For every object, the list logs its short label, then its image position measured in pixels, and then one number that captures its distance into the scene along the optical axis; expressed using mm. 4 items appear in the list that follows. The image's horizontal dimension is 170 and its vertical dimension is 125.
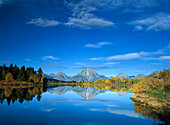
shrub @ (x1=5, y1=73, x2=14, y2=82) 94962
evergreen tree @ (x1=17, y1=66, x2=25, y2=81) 104825
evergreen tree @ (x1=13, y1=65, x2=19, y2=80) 109625
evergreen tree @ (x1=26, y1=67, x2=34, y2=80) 122156
